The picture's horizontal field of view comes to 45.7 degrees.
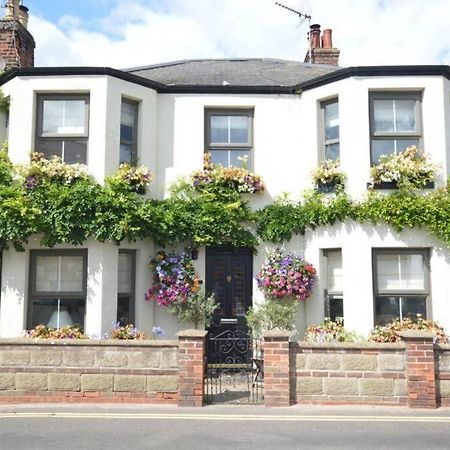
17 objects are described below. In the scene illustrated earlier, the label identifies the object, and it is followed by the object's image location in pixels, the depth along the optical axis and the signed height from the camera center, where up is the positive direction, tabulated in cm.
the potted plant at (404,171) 1057 +244
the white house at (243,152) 1070 +305
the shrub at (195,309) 1102 -31
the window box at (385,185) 1087 +220
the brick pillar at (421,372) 781 -112
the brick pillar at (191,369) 796 -111
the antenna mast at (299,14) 1745 +923
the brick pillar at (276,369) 795 -110
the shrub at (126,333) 1022 -76
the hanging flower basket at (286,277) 1103 +36
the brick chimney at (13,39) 1355 +649
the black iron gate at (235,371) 865 -149
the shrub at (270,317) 1087 -46
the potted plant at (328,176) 1111 +246
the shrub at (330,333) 1009 -73
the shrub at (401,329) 988 -64
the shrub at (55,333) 1004 -74
